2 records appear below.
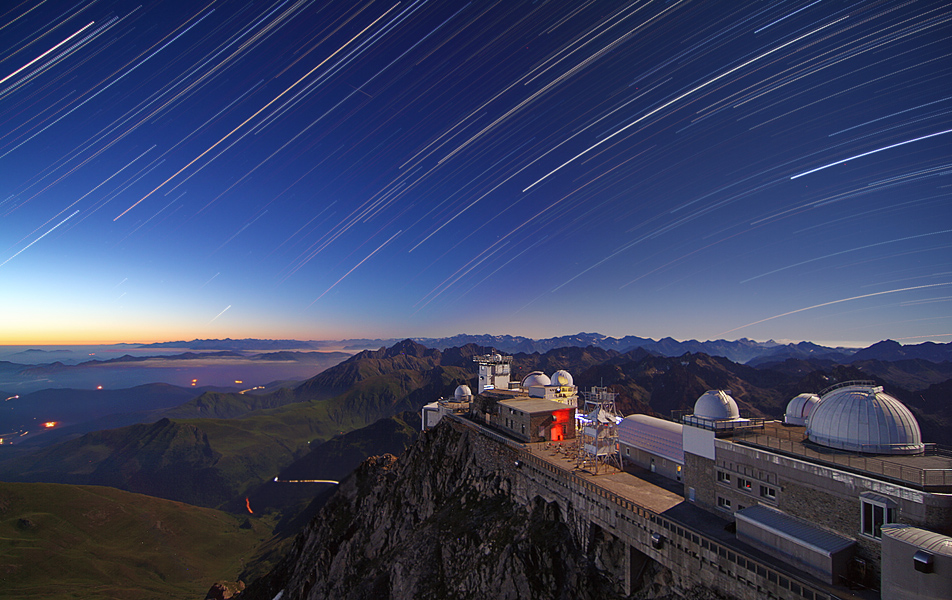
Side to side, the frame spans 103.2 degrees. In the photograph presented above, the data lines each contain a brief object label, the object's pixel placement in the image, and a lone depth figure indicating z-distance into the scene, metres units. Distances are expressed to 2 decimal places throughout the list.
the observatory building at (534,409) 45.88
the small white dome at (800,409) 32.19
